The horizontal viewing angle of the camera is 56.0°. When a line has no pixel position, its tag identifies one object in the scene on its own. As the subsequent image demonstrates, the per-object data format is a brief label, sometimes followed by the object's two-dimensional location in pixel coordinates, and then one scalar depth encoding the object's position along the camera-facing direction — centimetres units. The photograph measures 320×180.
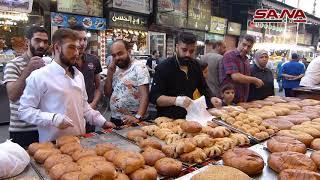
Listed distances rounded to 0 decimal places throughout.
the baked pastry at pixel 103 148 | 187
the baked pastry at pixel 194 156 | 188
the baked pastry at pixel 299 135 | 221
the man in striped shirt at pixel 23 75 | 257
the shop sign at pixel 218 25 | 1550
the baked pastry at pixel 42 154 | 177
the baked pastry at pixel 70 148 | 187
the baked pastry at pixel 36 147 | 190
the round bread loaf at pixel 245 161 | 171
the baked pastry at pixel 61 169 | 153
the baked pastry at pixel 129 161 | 163
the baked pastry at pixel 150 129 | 239
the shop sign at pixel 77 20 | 860
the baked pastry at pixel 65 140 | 202
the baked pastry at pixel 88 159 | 167
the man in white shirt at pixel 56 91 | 230
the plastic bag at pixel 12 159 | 156
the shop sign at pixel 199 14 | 1407
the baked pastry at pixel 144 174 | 157
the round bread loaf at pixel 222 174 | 155
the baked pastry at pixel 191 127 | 231
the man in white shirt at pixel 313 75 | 632
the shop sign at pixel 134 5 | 1049
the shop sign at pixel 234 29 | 1663
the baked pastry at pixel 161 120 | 262
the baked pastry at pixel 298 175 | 153
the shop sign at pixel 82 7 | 881
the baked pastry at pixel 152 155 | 177
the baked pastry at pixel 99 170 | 149
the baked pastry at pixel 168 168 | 167
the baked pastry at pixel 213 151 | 197
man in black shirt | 301
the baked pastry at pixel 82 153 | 177
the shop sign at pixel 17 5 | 714
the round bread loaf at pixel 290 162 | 173
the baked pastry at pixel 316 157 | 180
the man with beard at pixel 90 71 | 338
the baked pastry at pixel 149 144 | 201
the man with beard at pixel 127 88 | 320
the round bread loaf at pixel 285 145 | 199
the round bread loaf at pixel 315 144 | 213
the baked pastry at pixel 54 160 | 167
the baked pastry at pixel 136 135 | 220
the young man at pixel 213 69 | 528
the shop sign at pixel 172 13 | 1227
